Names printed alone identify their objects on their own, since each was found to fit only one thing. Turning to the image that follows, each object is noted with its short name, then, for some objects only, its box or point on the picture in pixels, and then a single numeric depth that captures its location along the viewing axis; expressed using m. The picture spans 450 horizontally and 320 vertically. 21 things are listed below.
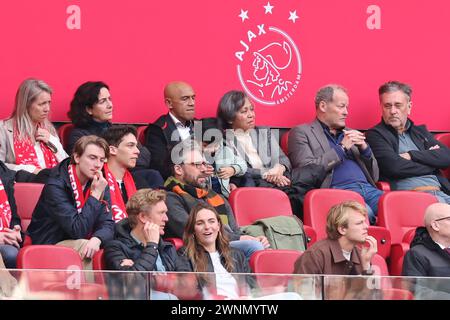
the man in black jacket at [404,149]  18.06
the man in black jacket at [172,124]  17.31
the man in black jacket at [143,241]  13.98
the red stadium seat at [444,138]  19.27
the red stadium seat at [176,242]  14.98
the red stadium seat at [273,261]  14.62
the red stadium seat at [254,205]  16.48
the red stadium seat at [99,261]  14.18
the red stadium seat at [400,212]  16.89
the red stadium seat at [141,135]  17.70
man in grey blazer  17.72
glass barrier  11.58
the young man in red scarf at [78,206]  14.87
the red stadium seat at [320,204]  16.69
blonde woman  16.61
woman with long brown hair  14.44
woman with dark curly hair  17.06
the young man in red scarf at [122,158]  16.16
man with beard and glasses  15.47
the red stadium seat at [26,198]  15.77
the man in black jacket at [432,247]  14.80
